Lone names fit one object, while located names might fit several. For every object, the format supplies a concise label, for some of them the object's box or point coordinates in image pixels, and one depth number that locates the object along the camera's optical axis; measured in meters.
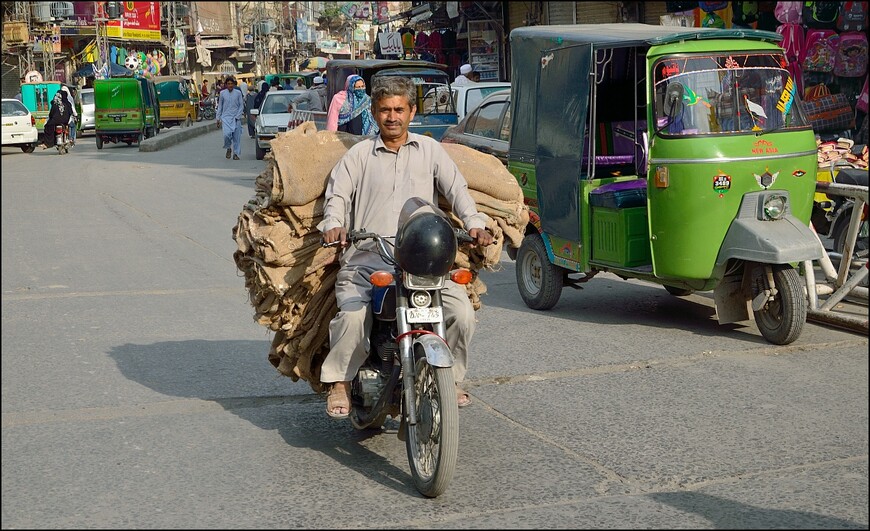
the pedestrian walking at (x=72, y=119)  33.00
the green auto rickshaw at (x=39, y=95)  39.16
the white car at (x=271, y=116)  26.47
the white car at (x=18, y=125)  30.95
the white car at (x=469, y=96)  18.64
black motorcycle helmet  4.35
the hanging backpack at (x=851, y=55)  14.13
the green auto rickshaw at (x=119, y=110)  34.53
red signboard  60.16
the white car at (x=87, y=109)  42.22
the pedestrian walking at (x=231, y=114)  26.45
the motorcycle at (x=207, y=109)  61.31
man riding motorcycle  4.80
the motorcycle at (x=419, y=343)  4.25
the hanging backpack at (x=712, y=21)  16.50
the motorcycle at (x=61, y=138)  31.55
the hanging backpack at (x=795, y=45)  14.70
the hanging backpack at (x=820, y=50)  14.34
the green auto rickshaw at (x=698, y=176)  7.36
